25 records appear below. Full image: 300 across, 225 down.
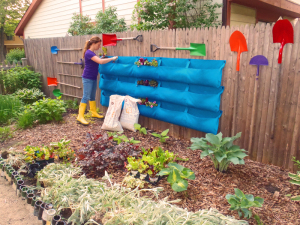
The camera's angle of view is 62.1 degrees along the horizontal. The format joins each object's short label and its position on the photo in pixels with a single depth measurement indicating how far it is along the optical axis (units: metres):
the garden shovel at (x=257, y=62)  3.26
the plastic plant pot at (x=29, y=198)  2.64
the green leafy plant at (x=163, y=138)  4.24
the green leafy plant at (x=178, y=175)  2.50
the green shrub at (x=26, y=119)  5.28
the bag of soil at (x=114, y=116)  4.93
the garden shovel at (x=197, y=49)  3.90
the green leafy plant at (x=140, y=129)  4.69
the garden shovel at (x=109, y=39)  5.37
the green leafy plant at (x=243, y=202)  2.17
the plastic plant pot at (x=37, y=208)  2.46
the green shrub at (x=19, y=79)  7.81
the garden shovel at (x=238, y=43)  3.39
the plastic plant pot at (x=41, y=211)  2.37
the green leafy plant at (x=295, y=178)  2.52
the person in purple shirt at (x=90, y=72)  5.23
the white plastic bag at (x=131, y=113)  4.96
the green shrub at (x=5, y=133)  4.93
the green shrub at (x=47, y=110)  5.38
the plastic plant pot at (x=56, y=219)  2.20
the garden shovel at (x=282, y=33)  2.96
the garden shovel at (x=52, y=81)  7.66
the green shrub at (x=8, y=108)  5.75
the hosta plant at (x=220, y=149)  2.89
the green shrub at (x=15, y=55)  14.41
